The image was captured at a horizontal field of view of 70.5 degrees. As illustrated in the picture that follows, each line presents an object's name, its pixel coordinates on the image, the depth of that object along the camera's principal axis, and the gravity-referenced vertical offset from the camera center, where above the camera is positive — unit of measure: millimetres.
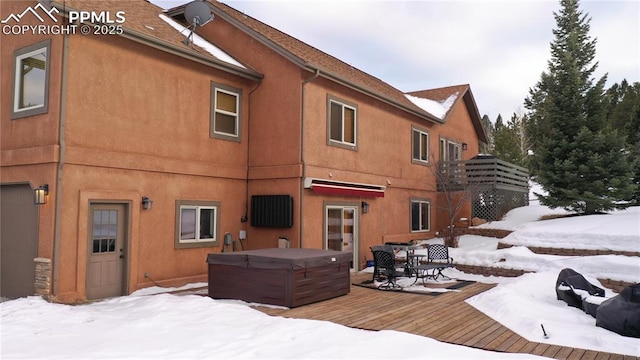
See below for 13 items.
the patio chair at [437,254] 13898 -1373
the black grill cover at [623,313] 6930 -1613
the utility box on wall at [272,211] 12695 -74
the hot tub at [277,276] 9305 -1465
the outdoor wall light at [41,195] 9273 +223
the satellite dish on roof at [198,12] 14422 +6213
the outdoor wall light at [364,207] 15208 +72
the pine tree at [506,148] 30086 +4168
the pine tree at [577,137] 17641 +2989
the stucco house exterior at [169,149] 9641 +1535
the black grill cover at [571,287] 9078 -1580
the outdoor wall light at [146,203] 10891 +96
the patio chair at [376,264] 12570 -1516
